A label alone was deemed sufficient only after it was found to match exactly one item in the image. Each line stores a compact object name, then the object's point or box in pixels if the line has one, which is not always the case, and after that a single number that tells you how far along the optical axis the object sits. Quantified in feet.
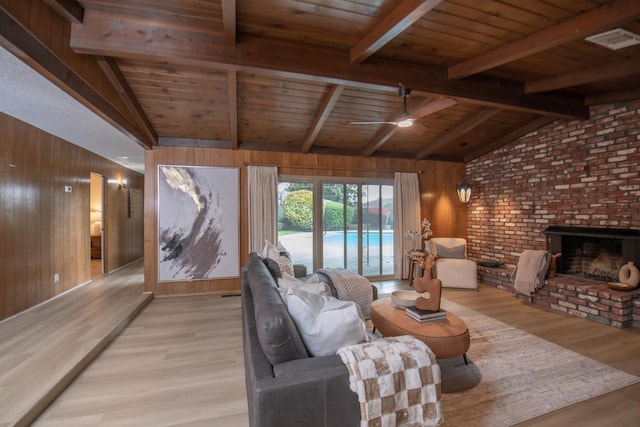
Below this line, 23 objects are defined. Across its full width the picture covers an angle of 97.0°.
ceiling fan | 10.67
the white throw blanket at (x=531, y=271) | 14.07
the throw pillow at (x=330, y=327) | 4.98
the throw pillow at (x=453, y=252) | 18.37
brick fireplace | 12.53
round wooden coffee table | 7.37
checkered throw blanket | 4.19
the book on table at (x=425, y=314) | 8.30
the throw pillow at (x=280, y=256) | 11.15
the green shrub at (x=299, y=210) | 18.01
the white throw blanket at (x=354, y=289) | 11.42
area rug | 6.57
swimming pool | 18.71
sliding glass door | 18.10
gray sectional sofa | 3.83
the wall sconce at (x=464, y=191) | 19.35
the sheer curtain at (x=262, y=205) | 16.66
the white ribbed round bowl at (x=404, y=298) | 9.23
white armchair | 16.87
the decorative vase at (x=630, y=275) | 11.87
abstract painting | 15.62
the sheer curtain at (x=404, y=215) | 19.50
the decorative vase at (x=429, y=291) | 8.48
